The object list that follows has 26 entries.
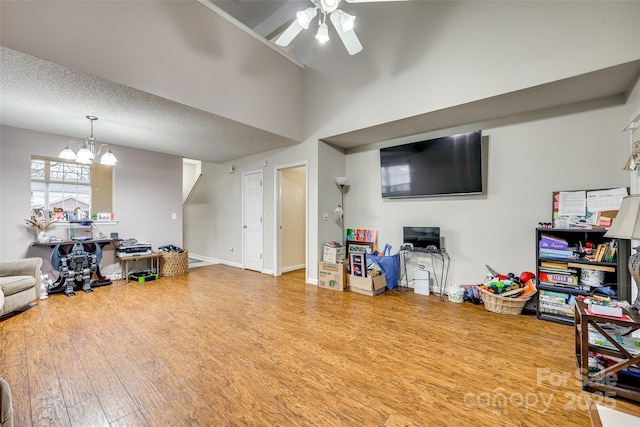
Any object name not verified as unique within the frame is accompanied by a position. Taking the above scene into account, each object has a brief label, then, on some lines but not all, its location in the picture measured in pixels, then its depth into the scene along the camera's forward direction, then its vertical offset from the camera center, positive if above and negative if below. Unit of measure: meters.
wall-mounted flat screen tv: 3.55 +0.68
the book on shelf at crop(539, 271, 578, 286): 2.82 -0.73
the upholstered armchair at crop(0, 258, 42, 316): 2.96 -0.84
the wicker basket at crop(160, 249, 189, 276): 5.06 -1.00
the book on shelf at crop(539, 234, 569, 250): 2.90 -0.34
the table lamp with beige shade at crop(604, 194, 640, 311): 1.69 -0.09
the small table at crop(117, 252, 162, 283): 4.58 -0.90
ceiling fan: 2.52 +1.94
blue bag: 4.18 -0.87
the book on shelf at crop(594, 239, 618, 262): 2.60 -0.40
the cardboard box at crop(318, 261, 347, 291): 4.17 -1.04
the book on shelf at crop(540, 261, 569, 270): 2.88 -0.59
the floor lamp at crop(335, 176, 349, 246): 4.68 +0.28
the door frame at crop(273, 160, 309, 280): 5.09 -0.19
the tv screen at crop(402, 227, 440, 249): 3.86 -0.36
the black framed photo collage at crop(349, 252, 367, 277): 4.04 -0.82
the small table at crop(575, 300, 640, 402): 1.66 -0.94
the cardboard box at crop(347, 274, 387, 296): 3.89 -1.11
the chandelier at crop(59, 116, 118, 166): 3.47 +0.79
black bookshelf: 2.60 -0.61
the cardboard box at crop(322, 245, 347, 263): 4.35 -0.71
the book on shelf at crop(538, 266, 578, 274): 2.83 -0.65
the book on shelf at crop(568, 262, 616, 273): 2.62 -0.56
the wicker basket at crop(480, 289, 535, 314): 3.05 -1.09
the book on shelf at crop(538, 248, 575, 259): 2.86 -0.46
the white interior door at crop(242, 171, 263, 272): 5.45 -0.18
